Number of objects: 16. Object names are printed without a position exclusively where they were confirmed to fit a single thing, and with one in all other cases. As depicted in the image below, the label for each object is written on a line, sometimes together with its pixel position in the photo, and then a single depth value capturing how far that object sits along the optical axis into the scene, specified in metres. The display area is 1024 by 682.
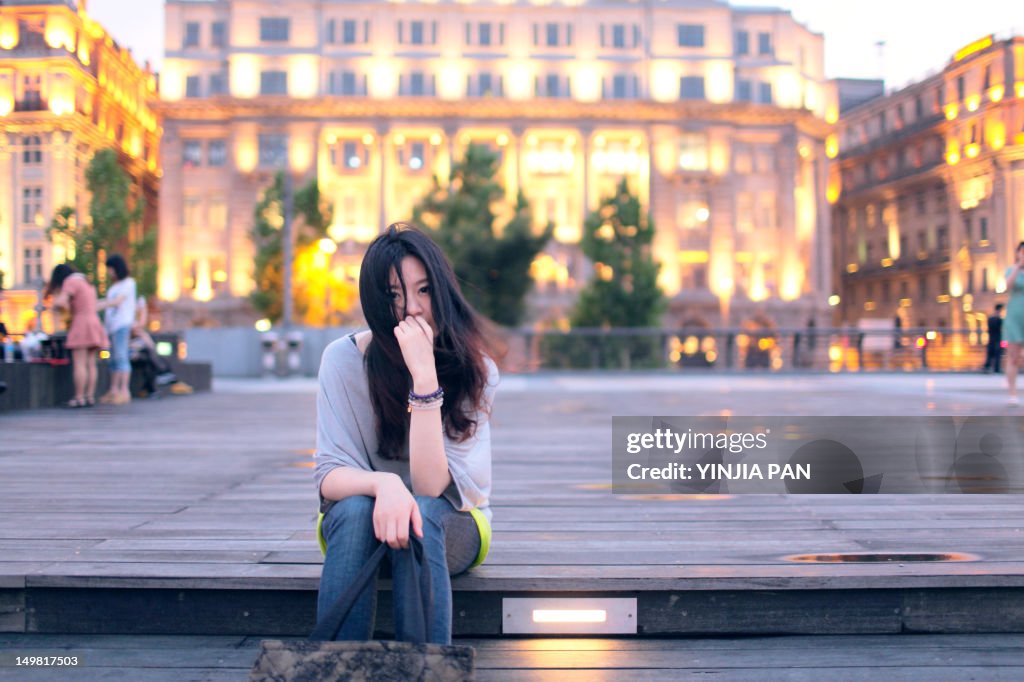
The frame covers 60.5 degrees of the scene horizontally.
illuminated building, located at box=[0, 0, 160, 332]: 49.12
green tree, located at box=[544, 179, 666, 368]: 39.16
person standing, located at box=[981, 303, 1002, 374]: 23.42
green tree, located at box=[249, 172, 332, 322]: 43.09
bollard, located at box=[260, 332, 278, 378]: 24.81
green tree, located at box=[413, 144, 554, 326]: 37.34
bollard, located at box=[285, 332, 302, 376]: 24.86
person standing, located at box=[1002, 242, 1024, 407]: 10.51
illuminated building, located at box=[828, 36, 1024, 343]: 51.72
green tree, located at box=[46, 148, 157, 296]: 39.56
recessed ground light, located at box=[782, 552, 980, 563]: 3.13
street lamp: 29.39
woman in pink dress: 10.97
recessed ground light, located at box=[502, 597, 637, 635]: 2.92
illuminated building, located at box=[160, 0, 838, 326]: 60.16
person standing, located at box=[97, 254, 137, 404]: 11.66
